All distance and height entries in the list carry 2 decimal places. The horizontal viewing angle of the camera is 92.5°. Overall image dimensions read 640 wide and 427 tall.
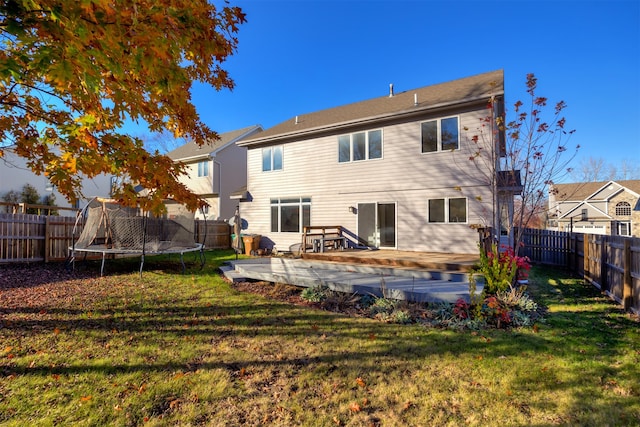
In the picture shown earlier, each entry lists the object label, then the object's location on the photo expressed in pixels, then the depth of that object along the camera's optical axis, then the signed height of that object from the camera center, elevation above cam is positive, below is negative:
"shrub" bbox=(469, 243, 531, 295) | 5.63 -0.91
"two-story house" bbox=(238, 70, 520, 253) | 9.62 +1.78
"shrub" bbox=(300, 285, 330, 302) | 6.12 -1.50
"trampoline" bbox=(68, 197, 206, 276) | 8.71 -0.41
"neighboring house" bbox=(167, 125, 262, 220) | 19.39 +3.16
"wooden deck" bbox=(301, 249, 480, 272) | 6.88 -1.02
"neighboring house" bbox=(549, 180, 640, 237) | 27.59 +1.15
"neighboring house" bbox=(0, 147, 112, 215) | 20.41 +2.68
